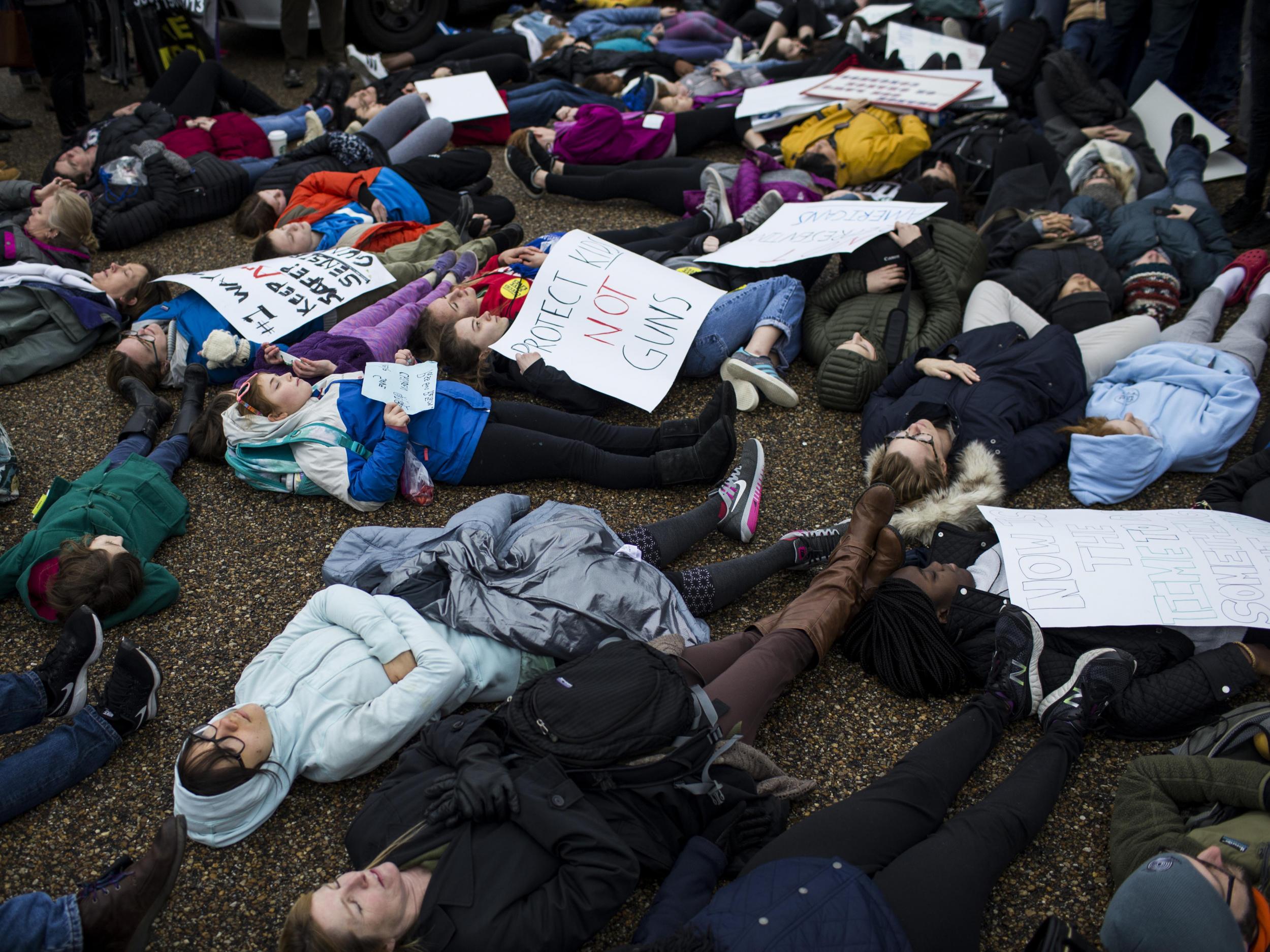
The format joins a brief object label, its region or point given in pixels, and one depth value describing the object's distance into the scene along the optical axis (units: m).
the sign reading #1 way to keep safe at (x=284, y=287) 4.79
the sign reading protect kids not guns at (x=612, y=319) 4.59
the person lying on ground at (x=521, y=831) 2.38
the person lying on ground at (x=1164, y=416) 4.00
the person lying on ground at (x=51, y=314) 5.01
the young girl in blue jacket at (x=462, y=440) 4.04
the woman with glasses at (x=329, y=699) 2.79
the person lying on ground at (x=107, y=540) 3.46
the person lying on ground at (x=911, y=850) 2.31
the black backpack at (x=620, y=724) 2.67
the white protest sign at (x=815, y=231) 5.00
